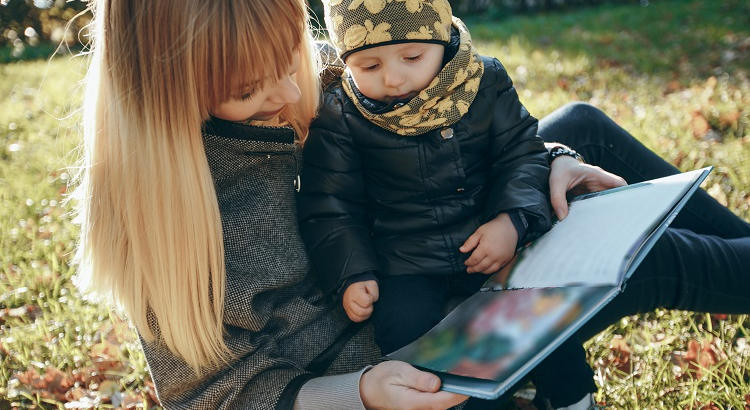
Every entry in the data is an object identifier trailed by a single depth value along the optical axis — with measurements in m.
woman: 1.36
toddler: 1.65
